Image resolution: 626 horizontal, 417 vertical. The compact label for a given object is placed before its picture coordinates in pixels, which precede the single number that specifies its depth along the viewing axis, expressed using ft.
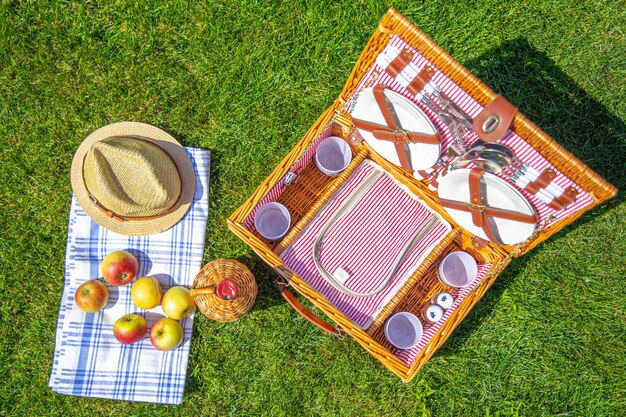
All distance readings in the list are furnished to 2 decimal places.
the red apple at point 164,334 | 8.67
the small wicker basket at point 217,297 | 7.89
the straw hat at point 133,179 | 7.72
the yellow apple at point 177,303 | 8.69
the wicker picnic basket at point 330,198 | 7.32
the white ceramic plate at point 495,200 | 6.77
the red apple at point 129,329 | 8.59
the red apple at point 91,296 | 8.75
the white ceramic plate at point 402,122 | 7.00
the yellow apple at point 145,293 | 8.74
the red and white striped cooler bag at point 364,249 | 7.91
